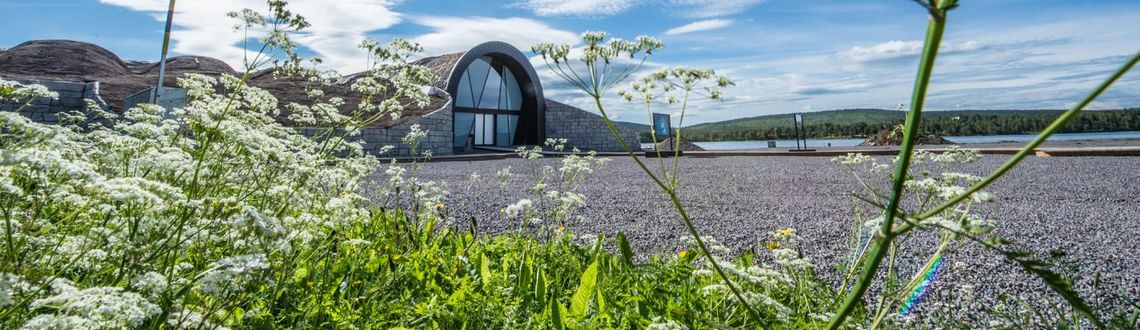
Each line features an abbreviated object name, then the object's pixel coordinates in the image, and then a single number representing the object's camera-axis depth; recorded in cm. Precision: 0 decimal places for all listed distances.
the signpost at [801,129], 1999
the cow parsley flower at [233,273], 124
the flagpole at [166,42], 530
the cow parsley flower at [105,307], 109
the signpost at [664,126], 2277
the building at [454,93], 1656
